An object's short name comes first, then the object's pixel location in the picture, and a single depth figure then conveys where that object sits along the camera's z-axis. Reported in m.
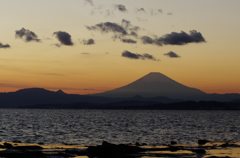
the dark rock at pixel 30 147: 42.62
